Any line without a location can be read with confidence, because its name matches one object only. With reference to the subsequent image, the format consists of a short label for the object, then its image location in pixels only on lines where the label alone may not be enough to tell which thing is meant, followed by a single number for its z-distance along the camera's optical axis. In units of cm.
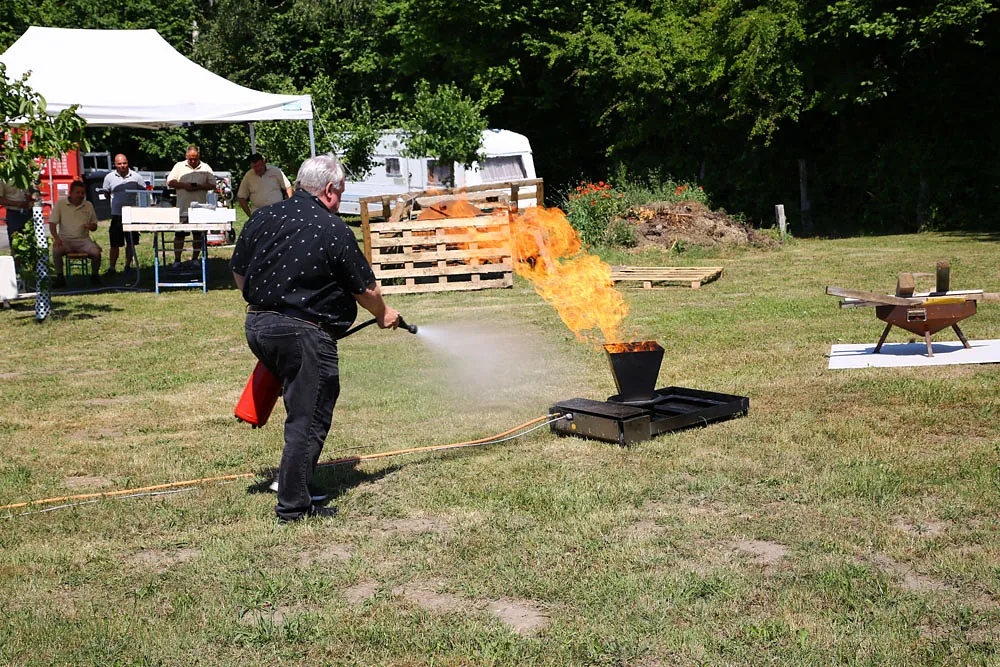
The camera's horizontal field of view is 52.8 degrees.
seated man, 1636
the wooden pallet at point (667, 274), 1497
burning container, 687
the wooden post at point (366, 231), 1622
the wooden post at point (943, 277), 906
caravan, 2777
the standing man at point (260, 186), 1662
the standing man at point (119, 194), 1788
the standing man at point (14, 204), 1542
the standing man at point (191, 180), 1684
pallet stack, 1591
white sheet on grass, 887
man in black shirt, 541
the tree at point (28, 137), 1187
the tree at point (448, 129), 2644
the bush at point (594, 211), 2019
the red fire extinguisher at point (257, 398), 583
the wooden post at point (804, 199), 2541
